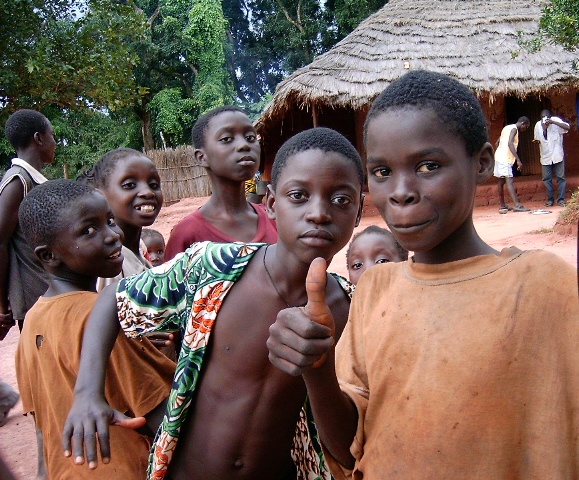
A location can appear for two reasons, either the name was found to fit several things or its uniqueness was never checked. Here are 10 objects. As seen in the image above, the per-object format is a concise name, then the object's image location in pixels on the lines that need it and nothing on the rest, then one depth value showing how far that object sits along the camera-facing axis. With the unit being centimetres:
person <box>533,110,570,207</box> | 1149
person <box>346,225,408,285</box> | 265
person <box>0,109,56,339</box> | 327
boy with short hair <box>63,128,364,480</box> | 161
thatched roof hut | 1214
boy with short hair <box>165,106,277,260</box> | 277
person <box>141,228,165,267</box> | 420
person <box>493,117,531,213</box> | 1153
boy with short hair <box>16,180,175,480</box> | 184
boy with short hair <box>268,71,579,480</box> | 108
